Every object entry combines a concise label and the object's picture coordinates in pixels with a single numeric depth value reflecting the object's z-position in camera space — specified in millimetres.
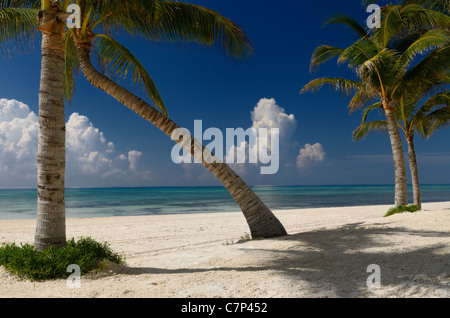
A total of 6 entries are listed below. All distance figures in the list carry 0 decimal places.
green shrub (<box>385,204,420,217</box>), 11277
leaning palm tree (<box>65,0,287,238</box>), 7227
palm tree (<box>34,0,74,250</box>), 5148
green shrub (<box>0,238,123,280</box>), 4723
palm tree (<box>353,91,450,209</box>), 14398
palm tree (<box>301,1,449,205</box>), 10844
